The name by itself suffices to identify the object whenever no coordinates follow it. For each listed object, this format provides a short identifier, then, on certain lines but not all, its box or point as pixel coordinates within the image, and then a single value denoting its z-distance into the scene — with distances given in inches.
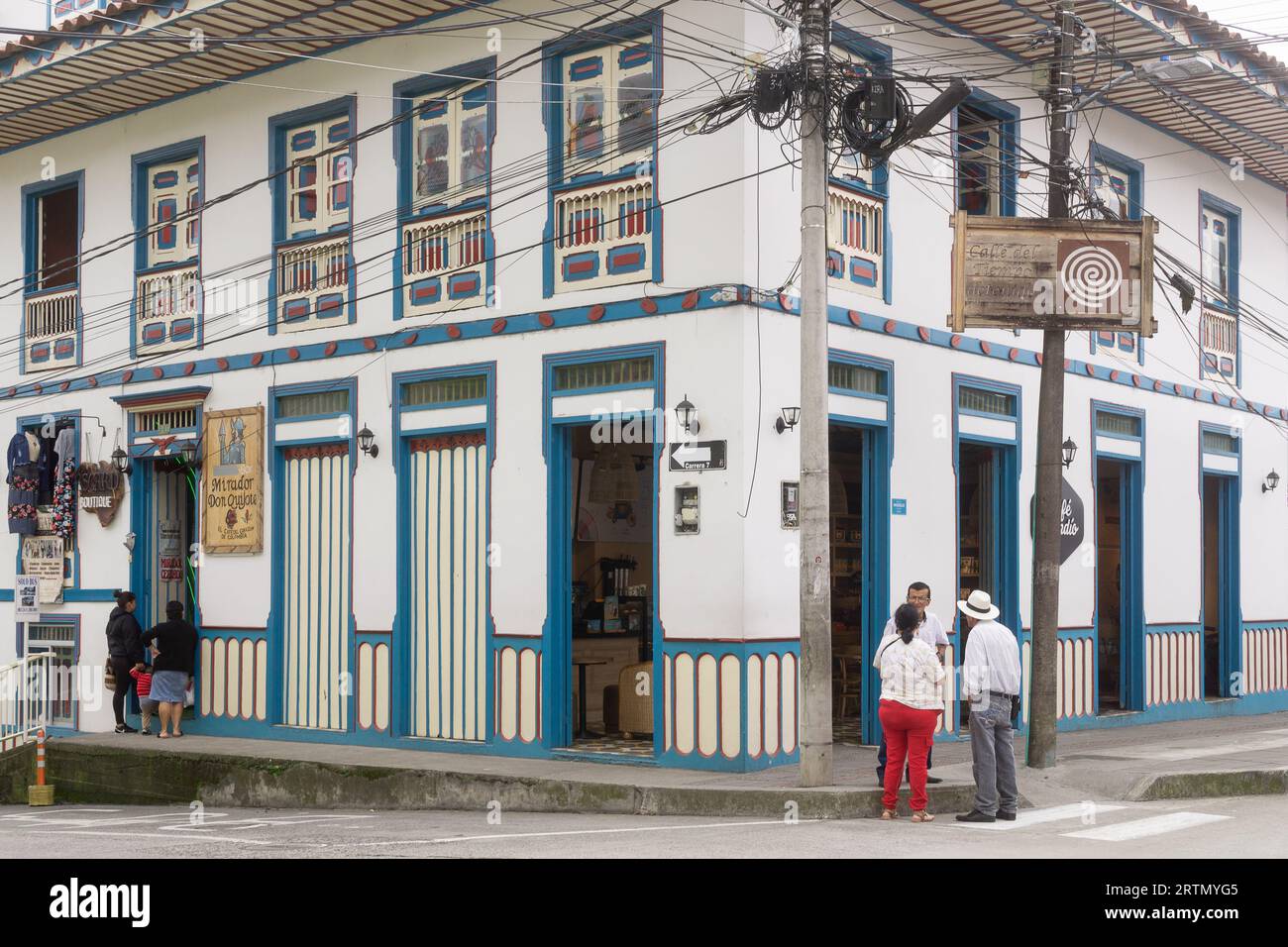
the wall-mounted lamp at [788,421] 563.5
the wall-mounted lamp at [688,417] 565.9
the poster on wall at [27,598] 815.7
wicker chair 623.2
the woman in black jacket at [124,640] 752.3
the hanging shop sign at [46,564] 807.1
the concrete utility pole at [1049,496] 569.6
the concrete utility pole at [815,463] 507.2
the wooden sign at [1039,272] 573.6
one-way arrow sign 558.6
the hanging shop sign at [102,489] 781.3
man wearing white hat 474.3
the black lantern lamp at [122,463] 780.0
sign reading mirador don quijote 722.8
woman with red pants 472.7
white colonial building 572.4
